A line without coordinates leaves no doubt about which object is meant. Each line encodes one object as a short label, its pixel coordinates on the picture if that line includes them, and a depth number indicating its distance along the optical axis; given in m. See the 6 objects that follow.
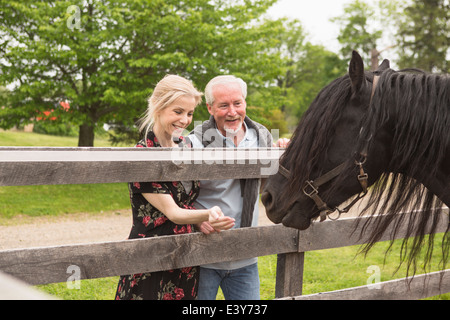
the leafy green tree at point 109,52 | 11.42
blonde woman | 2.19
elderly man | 2.64
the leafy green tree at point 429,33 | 24.53
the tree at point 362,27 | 35.06
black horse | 1.98
